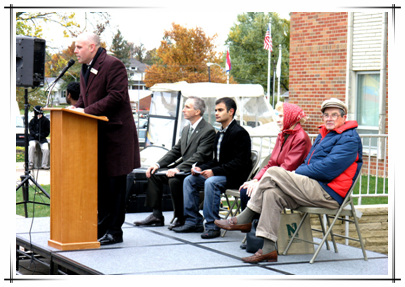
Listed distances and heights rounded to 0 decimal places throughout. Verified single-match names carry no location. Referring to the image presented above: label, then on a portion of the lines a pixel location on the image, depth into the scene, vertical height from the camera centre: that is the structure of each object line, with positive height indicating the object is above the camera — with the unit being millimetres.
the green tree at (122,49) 74050 +9319
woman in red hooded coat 6562 -95
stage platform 5695 -1172
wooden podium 6277 -468
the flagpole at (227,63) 42116 +4236
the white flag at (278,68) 45503 +4344
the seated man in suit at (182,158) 7797 -328
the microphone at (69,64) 6307 +617
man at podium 6555 +105
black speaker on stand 8766 +877
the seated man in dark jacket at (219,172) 7328 -449
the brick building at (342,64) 15727 +1684
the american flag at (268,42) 33844 +4550
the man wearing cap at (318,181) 6027 -440
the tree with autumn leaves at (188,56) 55562 +6226
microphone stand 6345 +401
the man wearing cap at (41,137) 19953 -270
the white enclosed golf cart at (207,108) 18016 +676
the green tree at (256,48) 60656 +7794
